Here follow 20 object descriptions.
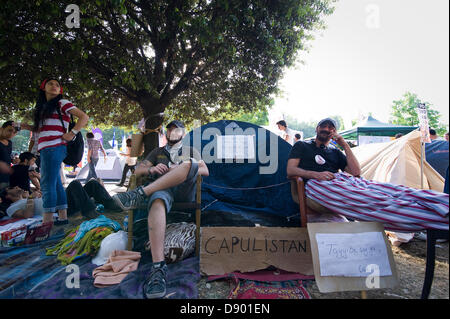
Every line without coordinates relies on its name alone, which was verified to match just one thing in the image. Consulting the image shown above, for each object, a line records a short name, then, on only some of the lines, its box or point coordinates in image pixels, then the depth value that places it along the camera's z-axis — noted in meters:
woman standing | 2.76
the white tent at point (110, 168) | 11.24
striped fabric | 1.40
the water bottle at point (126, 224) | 2.44
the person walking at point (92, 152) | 7.86
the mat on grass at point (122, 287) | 1.57
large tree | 3.46
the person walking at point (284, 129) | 6.51
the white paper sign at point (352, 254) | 1.56
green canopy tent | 10.47
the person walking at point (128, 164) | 7.25
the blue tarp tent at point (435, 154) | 4.42
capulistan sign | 1.83
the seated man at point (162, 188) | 1.71
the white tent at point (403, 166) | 3.44
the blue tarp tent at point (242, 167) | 3.33
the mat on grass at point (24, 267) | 1.68
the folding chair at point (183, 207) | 2.13
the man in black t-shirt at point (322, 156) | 2.37
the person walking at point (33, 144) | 3.38
